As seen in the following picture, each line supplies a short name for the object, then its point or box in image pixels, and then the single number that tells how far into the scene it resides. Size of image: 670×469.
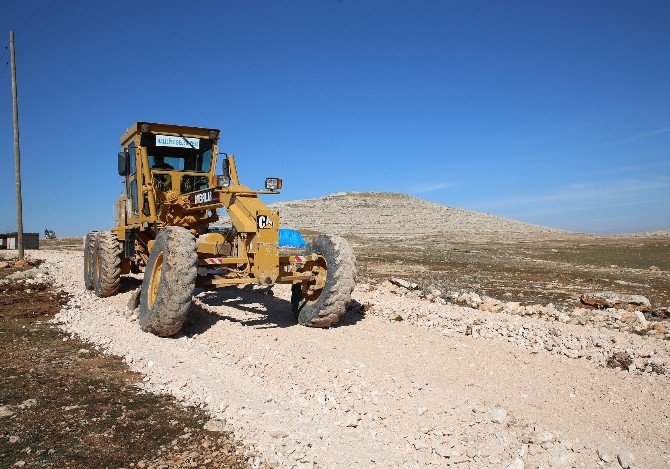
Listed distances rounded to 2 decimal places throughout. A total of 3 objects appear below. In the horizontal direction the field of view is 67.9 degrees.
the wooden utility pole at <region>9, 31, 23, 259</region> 21.42
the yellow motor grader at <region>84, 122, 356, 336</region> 7.50
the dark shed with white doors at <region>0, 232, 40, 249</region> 28.48
